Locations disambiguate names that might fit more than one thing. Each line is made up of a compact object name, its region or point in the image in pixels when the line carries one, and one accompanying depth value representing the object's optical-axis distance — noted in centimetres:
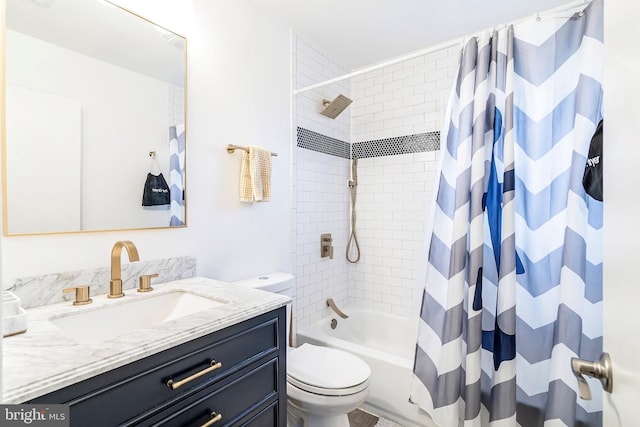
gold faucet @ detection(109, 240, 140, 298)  123
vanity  72
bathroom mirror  112
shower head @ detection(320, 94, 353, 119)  243
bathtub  186
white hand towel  184
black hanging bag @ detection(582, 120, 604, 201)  124
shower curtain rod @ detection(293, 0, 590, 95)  168
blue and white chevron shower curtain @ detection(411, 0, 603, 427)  136
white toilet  143
